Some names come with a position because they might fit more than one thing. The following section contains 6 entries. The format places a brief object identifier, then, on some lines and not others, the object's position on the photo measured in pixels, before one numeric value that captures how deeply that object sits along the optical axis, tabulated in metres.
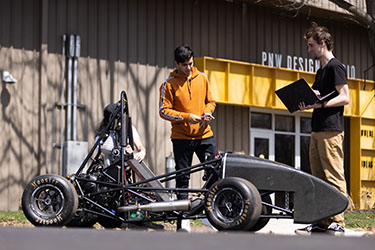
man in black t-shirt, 9.37
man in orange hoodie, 10.12
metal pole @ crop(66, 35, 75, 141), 20.49
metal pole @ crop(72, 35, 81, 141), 20.67
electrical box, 19.96
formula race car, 8.50
